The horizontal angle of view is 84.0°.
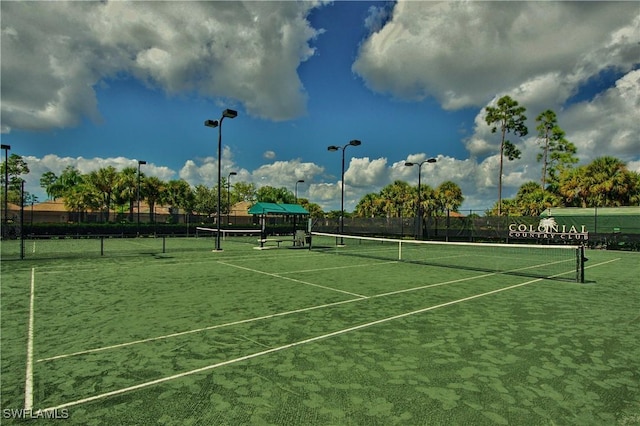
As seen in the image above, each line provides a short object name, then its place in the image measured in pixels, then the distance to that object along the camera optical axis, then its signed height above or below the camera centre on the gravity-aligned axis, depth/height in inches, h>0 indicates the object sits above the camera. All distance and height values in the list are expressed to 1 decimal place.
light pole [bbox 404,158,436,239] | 1143.6 -8.3
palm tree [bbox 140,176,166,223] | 1863.9 +129.0
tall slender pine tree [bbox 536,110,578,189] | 1754.4 +364.1
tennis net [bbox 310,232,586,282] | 554.1 -86.7
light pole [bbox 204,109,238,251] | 700.5 +191.0
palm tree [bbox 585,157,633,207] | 1536.7 +159.0
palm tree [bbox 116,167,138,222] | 1788.9 +134.3
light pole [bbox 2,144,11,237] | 1022.1 +186.9
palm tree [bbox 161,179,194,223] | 2359.7 +129.4
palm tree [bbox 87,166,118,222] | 1793.8 +157.8
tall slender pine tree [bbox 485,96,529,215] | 1466.5 +406.6
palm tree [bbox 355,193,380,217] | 2703.5 +80.8
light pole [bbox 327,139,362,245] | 877.2 +179.9
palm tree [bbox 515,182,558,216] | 1519.4 +64.4
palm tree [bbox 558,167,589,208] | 1610.5 +140.1
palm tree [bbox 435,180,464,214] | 2330.2 +144.8
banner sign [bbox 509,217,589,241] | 1071.6 -39.2
